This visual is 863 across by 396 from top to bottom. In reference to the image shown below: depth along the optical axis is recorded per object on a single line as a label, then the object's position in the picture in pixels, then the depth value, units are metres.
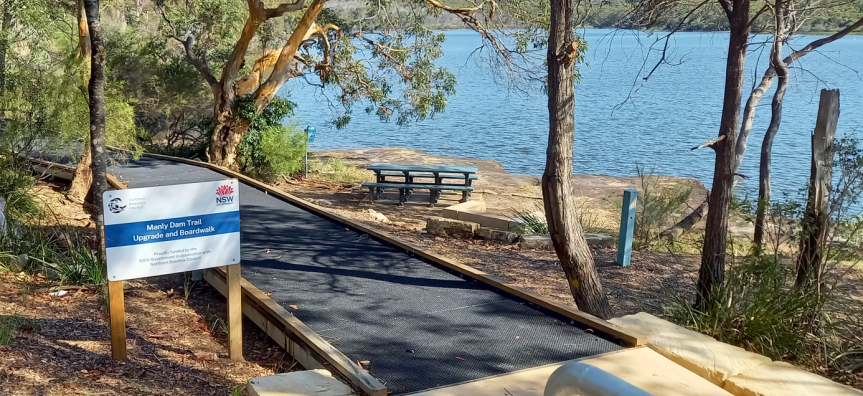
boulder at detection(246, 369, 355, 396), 3.85
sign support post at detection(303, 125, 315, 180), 17.38
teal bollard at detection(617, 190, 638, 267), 8.91
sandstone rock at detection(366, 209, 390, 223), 12.70
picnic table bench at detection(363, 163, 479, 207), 15.24
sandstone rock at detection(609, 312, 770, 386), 4.41
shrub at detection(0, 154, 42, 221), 9.36
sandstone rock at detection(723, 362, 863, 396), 4.05
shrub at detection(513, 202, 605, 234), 11.13
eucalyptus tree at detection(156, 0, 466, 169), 16.23
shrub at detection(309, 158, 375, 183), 19.42
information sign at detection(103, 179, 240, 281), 4.54
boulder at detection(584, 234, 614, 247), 10.57
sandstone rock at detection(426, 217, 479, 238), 10.93
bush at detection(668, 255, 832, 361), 5.19
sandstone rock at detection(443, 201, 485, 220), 12.45
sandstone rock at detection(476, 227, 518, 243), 10.45
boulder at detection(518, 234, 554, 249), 10.27
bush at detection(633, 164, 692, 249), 11.62
